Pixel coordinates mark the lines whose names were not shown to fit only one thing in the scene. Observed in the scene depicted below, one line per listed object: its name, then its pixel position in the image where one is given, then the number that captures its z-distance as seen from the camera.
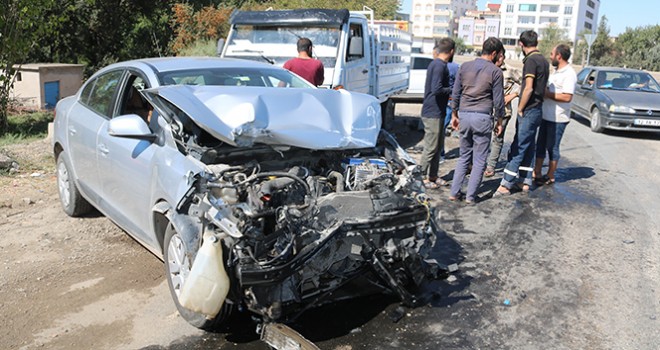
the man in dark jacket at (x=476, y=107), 6.54
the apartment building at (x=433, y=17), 152.62
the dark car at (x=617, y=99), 12.02
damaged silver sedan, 3.48
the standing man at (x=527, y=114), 7.04
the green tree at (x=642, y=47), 47.62
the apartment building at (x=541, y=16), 133.50
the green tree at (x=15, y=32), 9.71
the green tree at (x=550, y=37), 80.50
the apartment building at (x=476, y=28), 141.62
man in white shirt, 7.26
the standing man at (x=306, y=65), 7.59
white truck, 9.05
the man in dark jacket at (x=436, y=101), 7.32
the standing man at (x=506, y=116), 8.22
